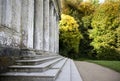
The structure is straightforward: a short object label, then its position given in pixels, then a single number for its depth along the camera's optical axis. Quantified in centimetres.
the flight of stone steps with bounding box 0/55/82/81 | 225
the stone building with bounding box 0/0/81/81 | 234
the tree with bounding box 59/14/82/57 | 1419
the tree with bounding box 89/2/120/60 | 1457
